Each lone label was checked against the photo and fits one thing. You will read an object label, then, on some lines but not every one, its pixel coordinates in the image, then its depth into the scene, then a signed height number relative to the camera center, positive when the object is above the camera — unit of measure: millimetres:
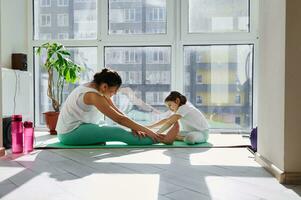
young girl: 2916 -327
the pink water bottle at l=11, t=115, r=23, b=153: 2494 -354
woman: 2805 -333
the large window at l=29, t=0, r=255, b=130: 3879 +408
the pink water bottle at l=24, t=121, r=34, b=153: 2572 -394
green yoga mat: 2750 -501
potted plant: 3545 +153
